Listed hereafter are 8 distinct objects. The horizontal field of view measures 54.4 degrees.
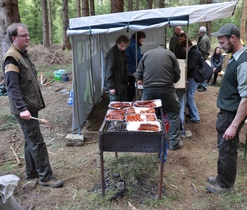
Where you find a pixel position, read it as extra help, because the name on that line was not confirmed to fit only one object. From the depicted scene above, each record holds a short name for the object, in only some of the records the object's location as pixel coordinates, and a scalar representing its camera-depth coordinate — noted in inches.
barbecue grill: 120.6
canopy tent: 181.6
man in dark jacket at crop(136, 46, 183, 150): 168.1
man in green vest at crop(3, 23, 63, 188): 120.6
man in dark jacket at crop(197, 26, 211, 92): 315.9
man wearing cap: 107.8
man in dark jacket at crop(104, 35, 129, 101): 200.7
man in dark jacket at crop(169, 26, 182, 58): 270.9
